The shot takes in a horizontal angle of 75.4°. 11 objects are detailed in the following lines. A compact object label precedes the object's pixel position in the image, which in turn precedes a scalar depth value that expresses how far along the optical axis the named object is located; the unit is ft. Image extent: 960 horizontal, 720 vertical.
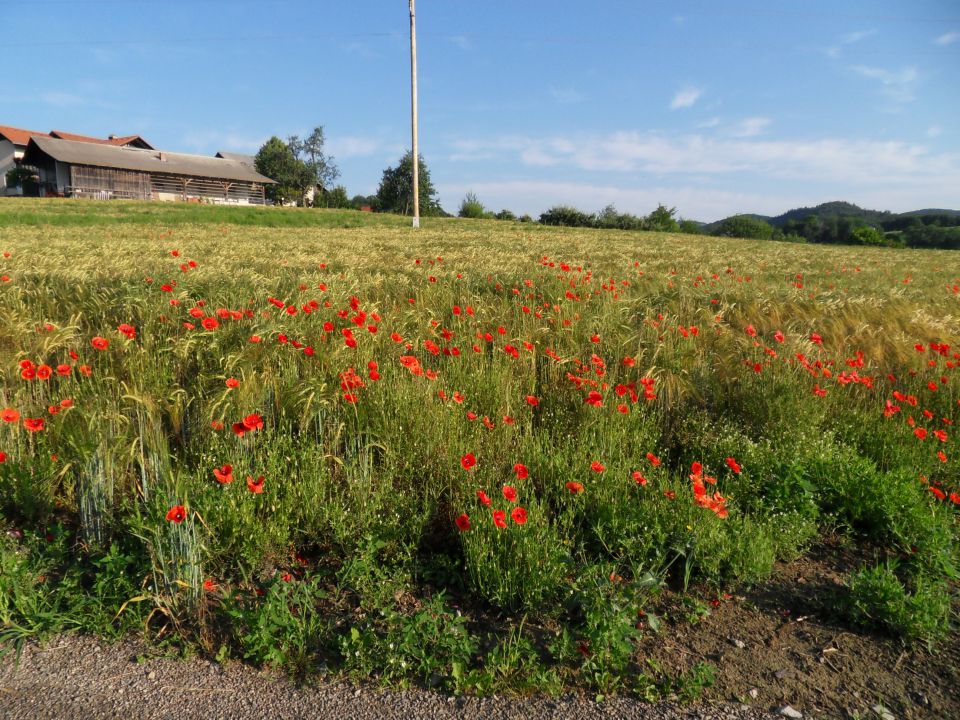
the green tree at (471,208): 183.11
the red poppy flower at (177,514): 7.56
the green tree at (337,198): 223.92
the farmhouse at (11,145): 202.90
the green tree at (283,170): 230.48
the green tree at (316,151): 254.06
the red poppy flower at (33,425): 9.25
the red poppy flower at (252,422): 8.98
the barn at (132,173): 158.40
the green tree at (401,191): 213.46
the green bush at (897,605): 7.55
